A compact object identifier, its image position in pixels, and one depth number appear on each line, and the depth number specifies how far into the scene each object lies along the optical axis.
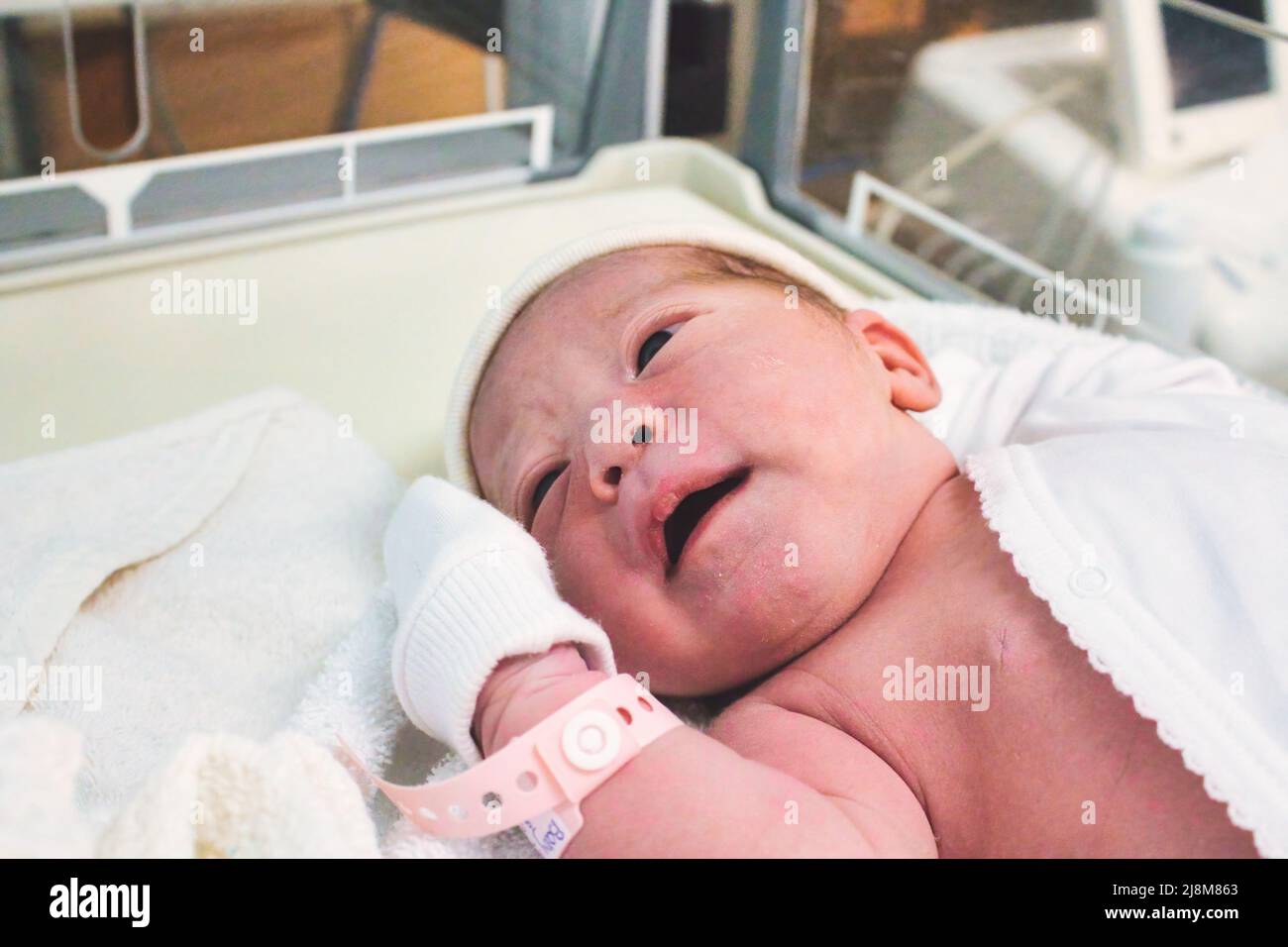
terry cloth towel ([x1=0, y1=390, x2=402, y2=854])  0.29
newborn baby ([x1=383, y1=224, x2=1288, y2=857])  0.23
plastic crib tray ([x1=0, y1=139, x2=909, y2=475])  0.39
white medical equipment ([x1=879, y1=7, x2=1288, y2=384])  0.47
